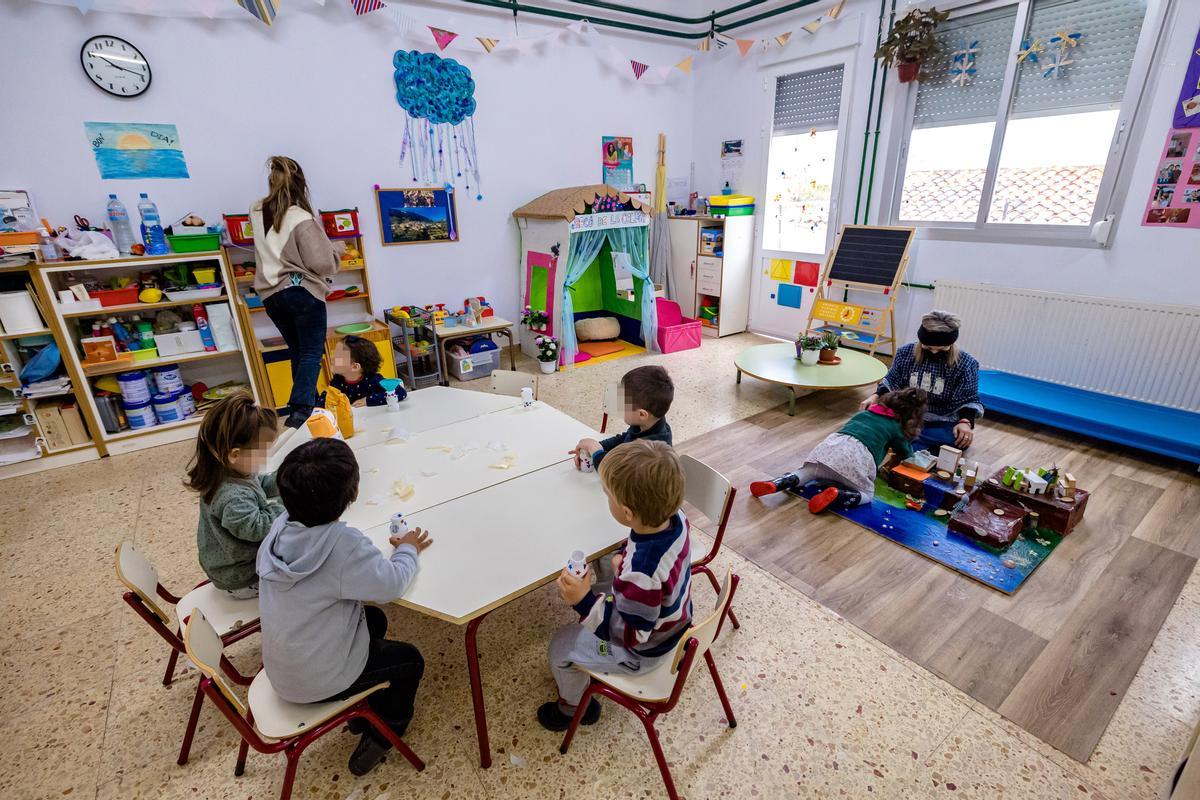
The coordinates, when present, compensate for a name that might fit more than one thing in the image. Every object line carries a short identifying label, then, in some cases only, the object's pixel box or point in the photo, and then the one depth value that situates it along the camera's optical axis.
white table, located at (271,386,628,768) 1.58
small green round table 4.14
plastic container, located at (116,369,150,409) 3.73
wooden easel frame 4.77
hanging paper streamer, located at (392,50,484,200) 4.60
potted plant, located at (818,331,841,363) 4.51
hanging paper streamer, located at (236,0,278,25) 3.76
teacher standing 3.38
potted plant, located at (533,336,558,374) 5.11
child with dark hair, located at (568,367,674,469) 2.04
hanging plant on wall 4.35
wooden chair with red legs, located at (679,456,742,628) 1.96
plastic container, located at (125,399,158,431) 3.79
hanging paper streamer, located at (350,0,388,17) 4.17
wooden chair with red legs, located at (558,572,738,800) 1.39
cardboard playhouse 5.08
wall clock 3.48
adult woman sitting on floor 3.25
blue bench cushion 3.36
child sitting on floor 3.02
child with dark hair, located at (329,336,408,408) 2.88
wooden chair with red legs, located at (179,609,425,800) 1.34
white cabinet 6.01
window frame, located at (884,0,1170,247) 3.59
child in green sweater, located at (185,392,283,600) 1.67
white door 5.31
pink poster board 3.47
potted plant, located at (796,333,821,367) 4.44
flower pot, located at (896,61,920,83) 4.50
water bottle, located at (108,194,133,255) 3.59
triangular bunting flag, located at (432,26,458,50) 4.51
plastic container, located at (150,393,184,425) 3.88
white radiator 3.62
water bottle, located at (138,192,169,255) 3.63
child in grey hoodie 1.38
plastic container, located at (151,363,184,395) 3.87
